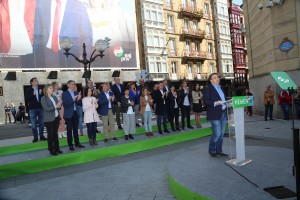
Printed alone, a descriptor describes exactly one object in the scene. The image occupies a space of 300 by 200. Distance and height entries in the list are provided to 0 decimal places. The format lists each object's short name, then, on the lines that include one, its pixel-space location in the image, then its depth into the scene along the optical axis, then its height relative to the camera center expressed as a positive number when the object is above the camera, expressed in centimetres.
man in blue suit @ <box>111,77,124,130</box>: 1020 +23
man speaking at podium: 614 -42
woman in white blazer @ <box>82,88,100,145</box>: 827 -44
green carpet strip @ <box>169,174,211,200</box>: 388 -140
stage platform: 392 -135
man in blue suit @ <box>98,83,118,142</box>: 883 -35
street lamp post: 1294 +240
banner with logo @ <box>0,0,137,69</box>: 2730 +705
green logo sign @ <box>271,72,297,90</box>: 582 +17
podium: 548 -64
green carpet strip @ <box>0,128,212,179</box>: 609 -136
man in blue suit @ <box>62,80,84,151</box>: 774 -29
